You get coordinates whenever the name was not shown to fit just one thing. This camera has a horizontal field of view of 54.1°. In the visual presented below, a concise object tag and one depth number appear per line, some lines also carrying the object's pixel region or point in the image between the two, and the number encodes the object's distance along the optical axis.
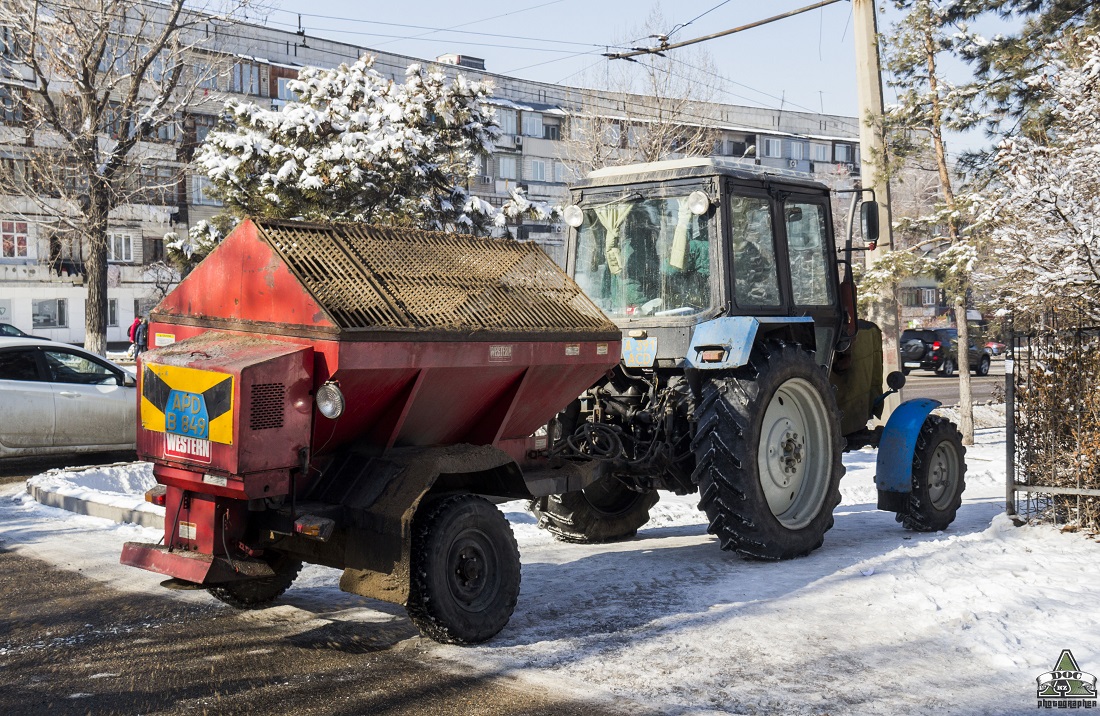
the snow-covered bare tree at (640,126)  31.05
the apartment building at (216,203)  46.81
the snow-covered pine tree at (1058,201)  10.56
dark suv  35.53
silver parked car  12.41
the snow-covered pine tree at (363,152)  17.91
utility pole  14.73
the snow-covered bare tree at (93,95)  19.42
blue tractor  7.53
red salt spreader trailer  5.23
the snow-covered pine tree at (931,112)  16.22
